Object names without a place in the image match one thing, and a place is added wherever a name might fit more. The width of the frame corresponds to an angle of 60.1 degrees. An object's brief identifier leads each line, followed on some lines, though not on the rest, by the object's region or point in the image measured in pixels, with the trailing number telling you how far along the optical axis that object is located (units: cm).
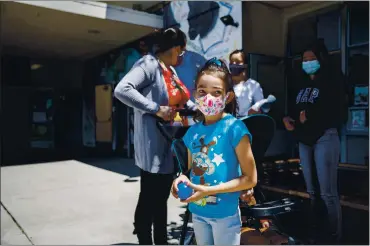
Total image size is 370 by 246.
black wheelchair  179
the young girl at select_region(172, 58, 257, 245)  149
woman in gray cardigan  199
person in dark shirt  284
